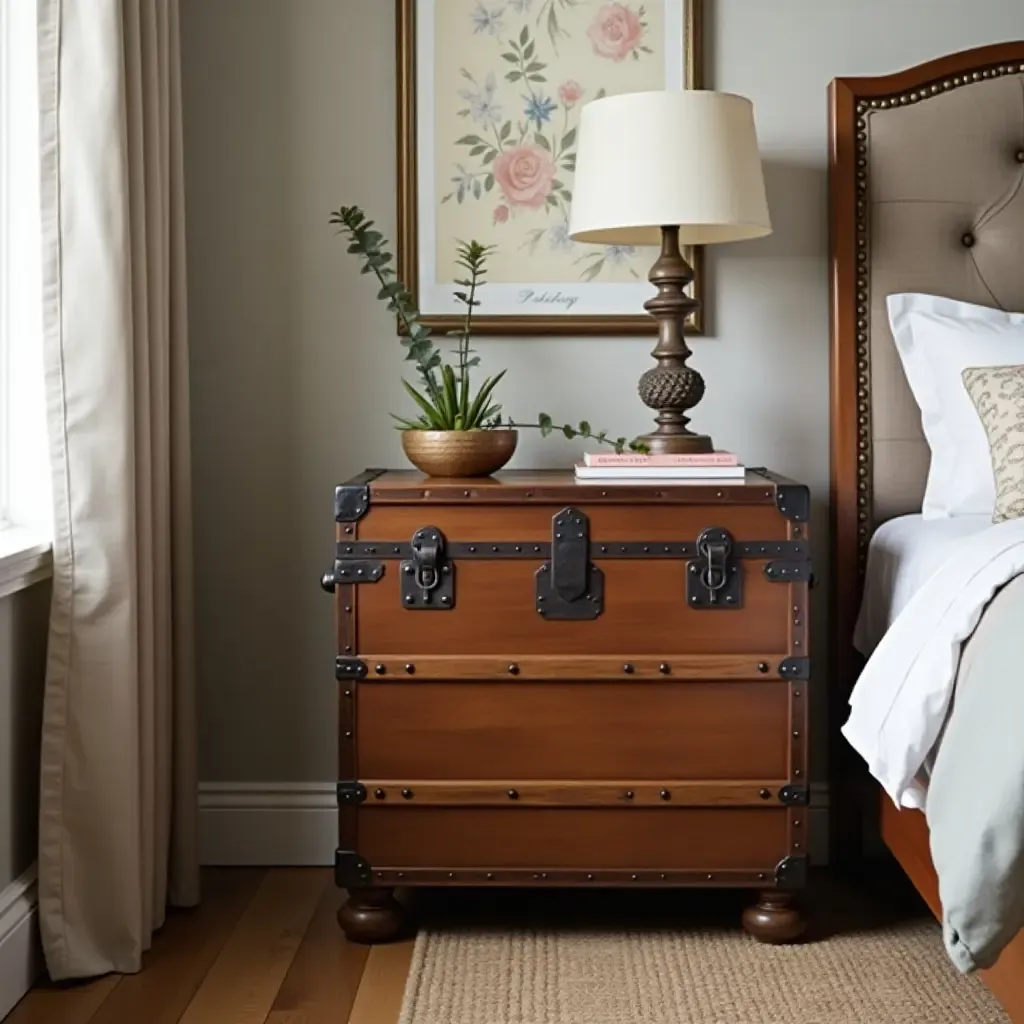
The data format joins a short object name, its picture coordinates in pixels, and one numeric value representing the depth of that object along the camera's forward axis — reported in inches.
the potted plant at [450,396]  96.3
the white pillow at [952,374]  97.7
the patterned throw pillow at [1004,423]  88.0
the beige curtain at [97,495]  84.9
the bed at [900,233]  104.7
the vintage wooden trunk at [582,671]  90.6
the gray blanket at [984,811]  57.4
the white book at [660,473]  92.3
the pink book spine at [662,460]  93.2
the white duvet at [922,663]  71.1
